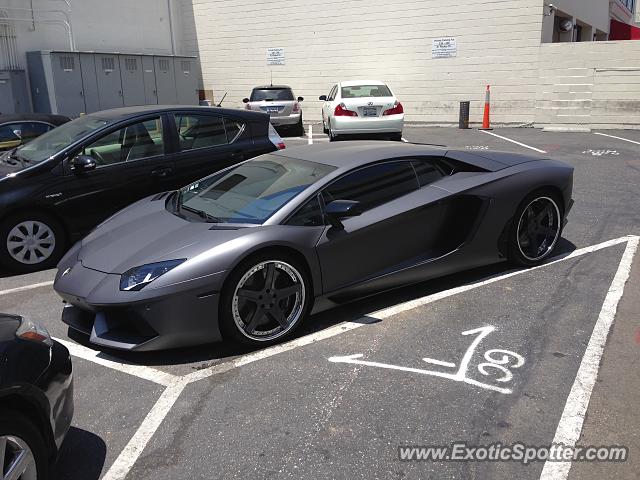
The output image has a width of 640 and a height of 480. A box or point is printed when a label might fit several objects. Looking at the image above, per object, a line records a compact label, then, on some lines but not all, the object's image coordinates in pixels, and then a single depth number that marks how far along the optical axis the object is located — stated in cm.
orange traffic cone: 1822
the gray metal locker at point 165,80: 1977
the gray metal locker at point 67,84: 1667
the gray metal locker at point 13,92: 1625
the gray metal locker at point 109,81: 1786
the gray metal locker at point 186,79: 2047
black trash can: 1830
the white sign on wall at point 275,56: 2191
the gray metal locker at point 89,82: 1739
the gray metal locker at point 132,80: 1861
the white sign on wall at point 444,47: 1895
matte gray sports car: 373
